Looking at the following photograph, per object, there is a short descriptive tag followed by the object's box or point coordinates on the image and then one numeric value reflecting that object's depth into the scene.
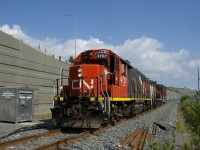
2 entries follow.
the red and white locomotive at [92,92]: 11.80
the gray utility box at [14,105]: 15.09
